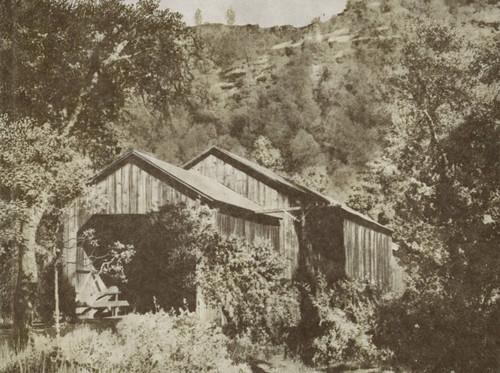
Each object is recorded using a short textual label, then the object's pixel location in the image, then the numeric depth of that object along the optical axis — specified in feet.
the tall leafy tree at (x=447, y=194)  42.88
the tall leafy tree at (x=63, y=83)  42.45
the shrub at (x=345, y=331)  58.44
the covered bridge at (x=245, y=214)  65.92
